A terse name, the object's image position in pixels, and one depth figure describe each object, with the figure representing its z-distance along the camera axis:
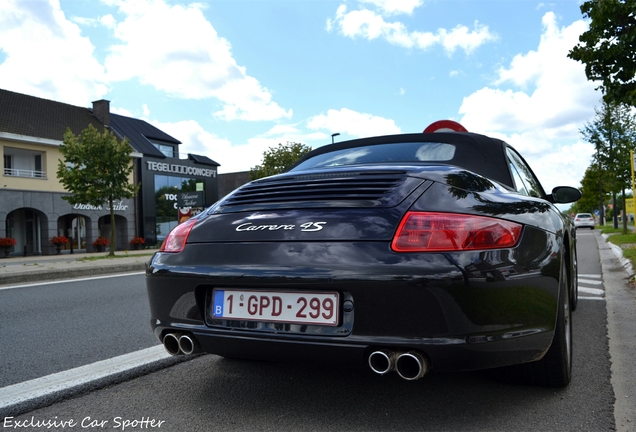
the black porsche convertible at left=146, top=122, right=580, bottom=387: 2.07
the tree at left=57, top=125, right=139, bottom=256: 22.92
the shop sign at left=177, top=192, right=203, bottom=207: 29.77
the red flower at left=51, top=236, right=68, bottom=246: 29.30
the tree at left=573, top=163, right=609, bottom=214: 26.86
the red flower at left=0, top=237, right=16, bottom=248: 26.64
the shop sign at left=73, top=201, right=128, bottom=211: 32.19
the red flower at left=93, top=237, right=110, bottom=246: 31.53
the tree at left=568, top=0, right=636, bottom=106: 7.40
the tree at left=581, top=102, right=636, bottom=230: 24.23
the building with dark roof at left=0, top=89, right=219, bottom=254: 29.33
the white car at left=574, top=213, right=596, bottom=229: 43.29
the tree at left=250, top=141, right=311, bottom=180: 40.38
